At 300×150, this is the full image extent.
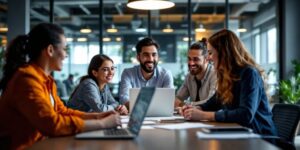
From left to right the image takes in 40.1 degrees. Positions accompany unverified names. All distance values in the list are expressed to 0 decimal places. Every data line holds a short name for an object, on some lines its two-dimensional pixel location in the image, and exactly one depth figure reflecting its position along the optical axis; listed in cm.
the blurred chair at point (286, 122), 243
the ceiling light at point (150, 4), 366
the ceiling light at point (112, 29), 1016
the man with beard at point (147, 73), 420
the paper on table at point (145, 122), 250
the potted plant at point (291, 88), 721
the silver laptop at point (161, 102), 291
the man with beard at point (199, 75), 399
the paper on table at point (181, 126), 222
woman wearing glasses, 346
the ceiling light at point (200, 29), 974
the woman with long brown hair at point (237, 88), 245
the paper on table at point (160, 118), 279
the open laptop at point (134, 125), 181
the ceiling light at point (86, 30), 1034
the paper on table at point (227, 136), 179
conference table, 157
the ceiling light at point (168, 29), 1023
